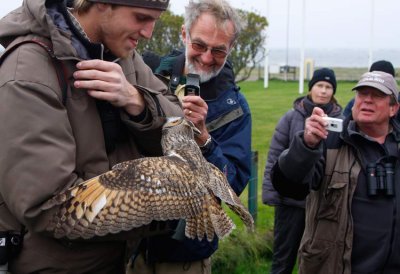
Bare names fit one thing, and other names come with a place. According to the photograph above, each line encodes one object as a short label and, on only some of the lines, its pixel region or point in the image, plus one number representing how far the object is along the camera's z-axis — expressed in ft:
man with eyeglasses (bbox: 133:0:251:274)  12.26
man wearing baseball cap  14.87
